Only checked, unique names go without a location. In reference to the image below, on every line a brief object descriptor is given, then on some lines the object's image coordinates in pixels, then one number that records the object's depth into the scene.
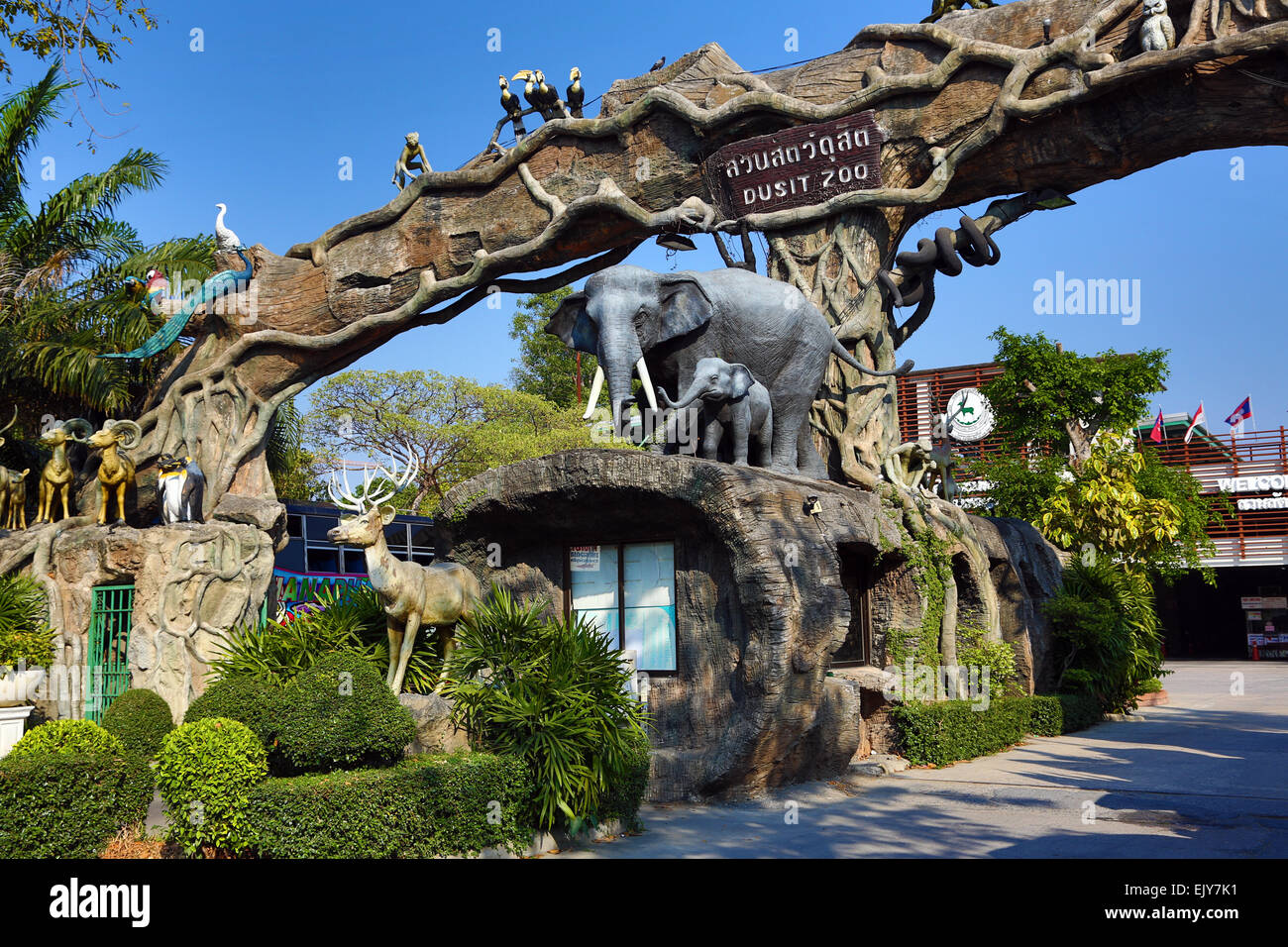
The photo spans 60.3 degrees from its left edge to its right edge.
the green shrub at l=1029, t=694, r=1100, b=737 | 14.62
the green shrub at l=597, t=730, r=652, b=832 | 8.34
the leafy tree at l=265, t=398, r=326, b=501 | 24.14
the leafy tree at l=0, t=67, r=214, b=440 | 18.94
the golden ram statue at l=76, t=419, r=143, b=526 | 15.46
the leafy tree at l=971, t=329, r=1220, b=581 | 20.89
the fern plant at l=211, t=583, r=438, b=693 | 8.87
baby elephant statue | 11.04
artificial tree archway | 14.68
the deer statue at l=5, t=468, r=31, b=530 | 16.92
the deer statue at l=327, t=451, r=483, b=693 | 8.64
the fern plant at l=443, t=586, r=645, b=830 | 7.93
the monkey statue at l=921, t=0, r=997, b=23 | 18.92
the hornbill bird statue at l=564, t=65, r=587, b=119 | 19.91
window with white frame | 10.59
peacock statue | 19.66
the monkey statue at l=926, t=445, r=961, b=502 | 16.52
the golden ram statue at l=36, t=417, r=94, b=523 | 16.44
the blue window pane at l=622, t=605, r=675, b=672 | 10.55
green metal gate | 14.23
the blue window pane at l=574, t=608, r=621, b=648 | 10.81
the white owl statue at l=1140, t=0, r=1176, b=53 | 14.45
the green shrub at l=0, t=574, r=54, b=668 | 12.70
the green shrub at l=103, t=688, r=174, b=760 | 10.24
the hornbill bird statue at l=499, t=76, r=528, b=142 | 20.14
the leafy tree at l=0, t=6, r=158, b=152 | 11.02
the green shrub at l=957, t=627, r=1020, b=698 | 13.98
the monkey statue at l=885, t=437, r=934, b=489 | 15.61
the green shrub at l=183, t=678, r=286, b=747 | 7.51
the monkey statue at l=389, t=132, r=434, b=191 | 20.66
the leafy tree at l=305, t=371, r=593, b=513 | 36.47
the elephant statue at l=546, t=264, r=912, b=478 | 11.17
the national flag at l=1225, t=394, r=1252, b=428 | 37.44
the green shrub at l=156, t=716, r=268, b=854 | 6.81
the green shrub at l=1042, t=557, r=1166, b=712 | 16.34
